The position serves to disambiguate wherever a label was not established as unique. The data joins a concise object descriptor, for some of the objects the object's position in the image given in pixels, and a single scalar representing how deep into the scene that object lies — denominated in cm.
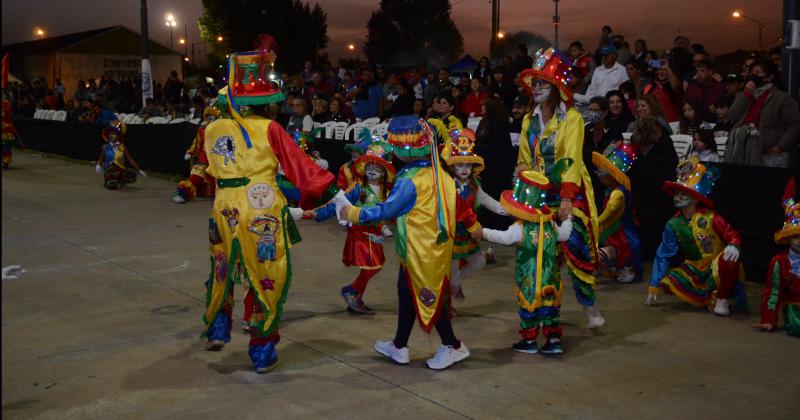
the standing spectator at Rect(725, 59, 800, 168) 848
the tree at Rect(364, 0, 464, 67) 6756
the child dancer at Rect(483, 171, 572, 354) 582
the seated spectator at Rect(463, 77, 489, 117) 1355
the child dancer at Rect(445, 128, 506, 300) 659
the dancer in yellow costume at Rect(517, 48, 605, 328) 599
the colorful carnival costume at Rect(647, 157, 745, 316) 702
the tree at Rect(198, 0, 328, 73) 5722
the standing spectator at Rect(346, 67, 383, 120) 1595
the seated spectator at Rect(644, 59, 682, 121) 1127
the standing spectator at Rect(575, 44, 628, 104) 1219
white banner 2152
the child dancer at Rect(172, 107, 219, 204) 1320
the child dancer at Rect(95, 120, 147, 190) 1509
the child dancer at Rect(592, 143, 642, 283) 800
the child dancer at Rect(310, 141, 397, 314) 705
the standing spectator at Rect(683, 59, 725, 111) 1077
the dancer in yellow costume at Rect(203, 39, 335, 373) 541
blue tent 2228
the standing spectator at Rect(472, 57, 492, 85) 1557
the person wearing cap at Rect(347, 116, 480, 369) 540
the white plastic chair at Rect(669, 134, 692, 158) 965
